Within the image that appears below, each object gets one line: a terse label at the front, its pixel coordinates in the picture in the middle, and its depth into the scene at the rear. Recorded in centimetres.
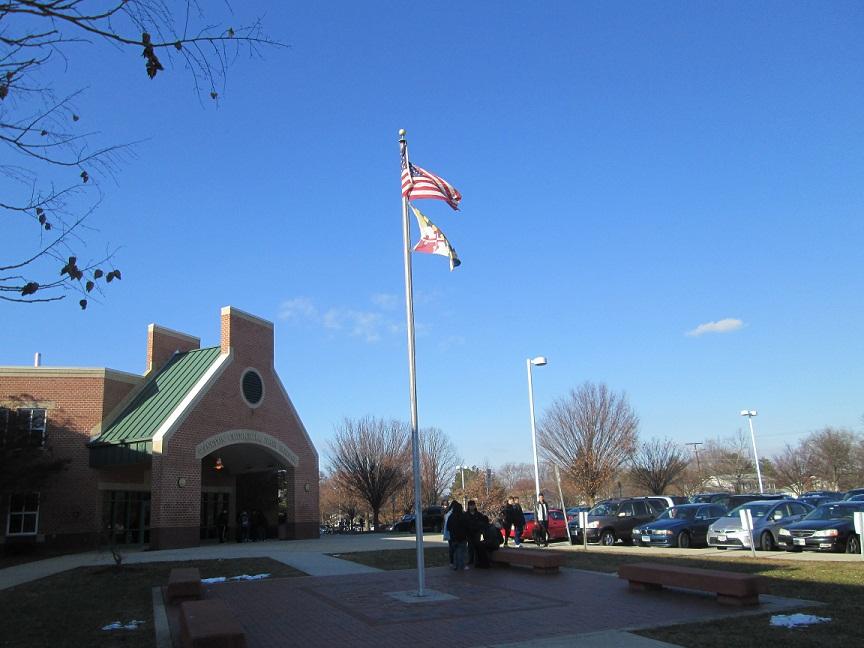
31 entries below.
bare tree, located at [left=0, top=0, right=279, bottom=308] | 510
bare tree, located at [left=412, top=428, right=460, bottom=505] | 6375
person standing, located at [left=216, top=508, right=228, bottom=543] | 3259
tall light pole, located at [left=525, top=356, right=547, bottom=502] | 3023
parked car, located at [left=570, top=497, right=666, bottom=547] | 2630
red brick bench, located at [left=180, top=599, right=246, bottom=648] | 716
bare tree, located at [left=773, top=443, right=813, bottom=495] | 7006
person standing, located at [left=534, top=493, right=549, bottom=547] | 2403
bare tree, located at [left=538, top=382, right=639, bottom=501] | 4250
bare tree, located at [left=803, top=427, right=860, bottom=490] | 6619
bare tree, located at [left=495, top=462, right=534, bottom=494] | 11184
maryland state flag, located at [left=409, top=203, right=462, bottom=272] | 1361
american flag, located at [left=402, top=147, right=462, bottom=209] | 1355
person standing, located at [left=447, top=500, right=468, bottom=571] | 1617
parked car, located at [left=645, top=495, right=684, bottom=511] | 2772
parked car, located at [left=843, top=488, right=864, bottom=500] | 2948
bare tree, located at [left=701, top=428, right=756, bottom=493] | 7648
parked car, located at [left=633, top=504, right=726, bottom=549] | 2288
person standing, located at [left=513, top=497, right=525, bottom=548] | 2234
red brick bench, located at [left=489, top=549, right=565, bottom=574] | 1515
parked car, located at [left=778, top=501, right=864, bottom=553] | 1878
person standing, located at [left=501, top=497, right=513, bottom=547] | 2219
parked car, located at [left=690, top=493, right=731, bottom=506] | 2728
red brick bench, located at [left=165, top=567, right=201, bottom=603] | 1208
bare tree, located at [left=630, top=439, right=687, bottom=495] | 5378
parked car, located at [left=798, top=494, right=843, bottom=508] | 2759
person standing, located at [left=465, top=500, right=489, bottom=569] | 1627
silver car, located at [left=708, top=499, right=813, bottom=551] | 2061
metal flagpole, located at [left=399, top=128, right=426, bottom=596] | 1204
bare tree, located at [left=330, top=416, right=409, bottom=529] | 4994
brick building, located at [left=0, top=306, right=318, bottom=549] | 2725
